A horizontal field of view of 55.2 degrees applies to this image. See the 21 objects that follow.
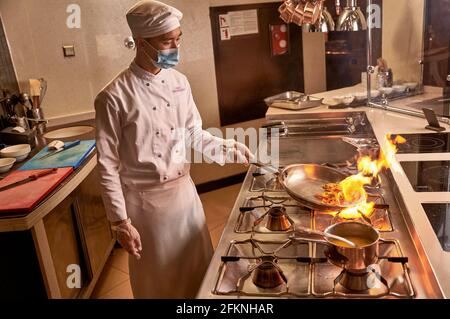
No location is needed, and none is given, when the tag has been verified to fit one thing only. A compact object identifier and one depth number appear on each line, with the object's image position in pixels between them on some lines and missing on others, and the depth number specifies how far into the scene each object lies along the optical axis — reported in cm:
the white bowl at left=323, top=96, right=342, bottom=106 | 272
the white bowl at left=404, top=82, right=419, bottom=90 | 275
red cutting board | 178
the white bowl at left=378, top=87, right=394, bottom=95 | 271
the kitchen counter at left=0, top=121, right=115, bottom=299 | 181
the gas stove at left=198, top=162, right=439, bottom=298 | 108
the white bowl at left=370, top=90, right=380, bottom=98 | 274
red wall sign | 395
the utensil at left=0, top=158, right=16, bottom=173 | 219
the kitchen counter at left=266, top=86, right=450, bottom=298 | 111
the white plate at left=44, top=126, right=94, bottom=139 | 282
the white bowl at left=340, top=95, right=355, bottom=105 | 271
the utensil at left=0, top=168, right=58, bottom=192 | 197
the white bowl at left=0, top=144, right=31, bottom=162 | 235
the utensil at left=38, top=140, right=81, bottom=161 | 239
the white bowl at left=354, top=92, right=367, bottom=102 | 275
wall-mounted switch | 307
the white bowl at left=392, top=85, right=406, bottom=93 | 272
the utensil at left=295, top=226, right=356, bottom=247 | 113
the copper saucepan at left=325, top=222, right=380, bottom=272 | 109
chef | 158
